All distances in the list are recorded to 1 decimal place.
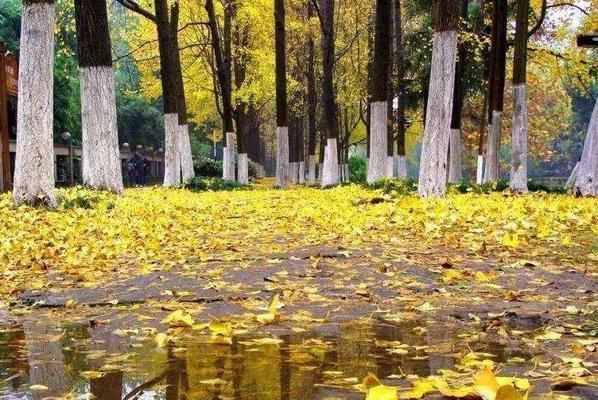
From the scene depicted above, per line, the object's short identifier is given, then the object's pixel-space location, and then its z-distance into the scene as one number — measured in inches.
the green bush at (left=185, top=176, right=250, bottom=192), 827.4
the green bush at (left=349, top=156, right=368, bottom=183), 1676.9
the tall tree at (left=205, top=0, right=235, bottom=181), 991.0
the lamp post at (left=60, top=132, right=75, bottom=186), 1050.2
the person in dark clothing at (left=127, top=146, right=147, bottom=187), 1420.4
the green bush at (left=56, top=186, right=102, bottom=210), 409.1
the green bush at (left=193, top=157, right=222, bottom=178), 1373.0
